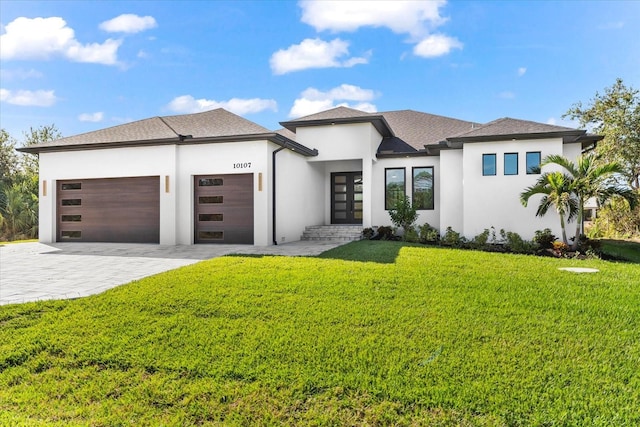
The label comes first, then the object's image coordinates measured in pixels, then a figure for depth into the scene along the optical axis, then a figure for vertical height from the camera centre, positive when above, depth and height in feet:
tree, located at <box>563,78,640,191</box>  62.13 +14.99
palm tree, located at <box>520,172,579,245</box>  37.70 +1.83
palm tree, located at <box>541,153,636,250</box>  36.19 +3.02
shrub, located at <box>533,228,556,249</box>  39.29 -2.80
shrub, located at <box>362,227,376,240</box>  47.20 -2.43
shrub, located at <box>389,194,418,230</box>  46.93 -0.05
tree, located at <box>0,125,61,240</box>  66.39 +3.89
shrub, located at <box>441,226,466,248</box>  42.65 -2.98
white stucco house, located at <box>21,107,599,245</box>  42.09 +4.57
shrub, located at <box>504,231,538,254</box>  38.93 -3.31
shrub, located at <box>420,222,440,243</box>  44.84 -2.49
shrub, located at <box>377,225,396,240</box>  47.91 -2.47
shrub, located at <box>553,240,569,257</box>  36.34 -3.41
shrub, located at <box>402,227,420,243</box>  44.93 -2.69
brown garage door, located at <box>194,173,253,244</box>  42.19 +0.66
